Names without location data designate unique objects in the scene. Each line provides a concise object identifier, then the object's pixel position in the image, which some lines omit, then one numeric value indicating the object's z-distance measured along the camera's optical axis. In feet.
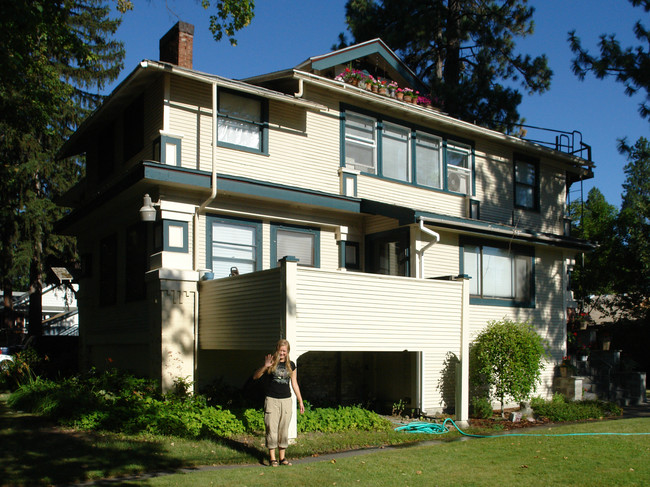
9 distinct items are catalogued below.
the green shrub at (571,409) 50.34
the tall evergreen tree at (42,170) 89.30
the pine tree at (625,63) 56.65
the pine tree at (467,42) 89.51
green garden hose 41.01
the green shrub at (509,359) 48.29
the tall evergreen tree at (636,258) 86.02
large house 41.81
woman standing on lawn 31.04
